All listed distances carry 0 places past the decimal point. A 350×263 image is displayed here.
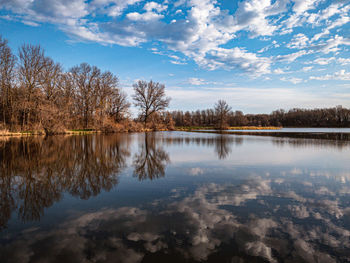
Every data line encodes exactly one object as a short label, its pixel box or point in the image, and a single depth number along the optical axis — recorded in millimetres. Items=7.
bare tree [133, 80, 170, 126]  51481
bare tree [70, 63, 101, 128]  42375
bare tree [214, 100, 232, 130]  70812
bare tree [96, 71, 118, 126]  43750
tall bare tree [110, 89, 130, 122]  46594
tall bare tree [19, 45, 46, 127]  30781
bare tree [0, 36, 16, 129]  29844
